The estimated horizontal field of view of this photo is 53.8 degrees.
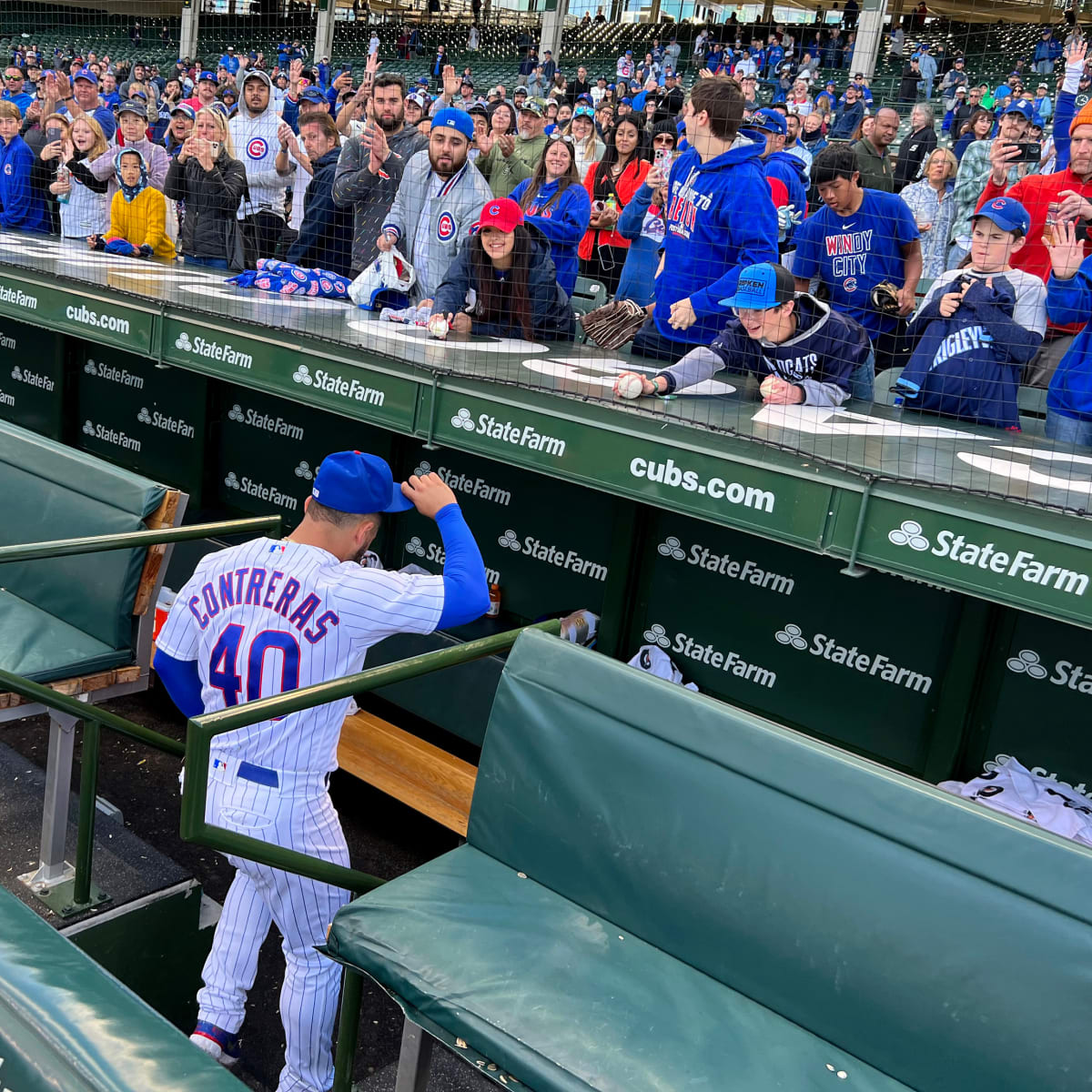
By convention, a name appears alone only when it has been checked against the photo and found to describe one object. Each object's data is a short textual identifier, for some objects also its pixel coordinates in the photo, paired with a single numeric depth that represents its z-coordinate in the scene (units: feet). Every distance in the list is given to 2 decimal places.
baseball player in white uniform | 7.24
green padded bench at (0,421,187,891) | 9.46
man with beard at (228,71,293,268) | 20.35
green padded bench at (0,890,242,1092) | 2.89
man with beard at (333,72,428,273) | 16.55
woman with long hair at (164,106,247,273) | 19.94
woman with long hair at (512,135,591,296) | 15.14
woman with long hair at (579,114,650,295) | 19.70
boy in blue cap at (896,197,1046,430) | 11.26
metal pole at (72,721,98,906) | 7.93
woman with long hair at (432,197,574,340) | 13.53
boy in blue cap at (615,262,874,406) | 10.62
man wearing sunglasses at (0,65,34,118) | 39.53
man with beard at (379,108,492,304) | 15.11
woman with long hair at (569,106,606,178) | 23.73
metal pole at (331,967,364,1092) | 6.08
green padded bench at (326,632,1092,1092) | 5.08
